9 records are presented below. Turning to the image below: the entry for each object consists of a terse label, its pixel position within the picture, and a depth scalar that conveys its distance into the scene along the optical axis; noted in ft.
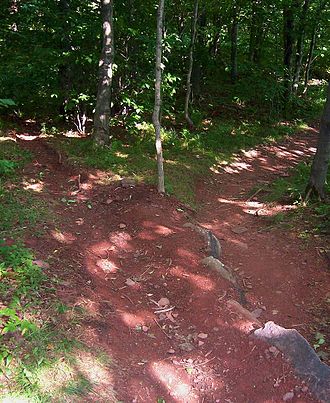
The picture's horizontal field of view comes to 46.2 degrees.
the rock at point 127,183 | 25.32
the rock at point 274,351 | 12.82
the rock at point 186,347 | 13.69
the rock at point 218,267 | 17.65
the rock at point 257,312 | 17.42
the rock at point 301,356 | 11.72
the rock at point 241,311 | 14.86
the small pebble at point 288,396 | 11.63
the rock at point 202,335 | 14.16
